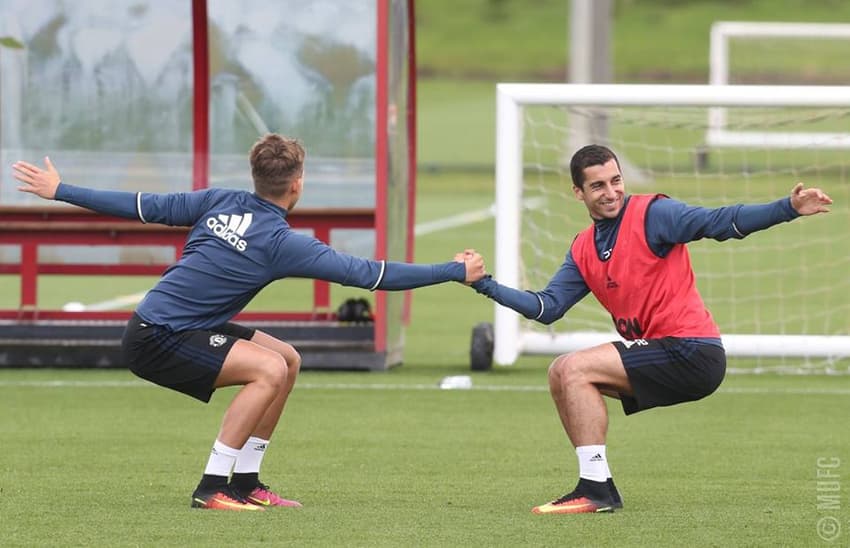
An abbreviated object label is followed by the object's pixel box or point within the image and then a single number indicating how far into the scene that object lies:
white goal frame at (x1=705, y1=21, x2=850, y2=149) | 55.82
